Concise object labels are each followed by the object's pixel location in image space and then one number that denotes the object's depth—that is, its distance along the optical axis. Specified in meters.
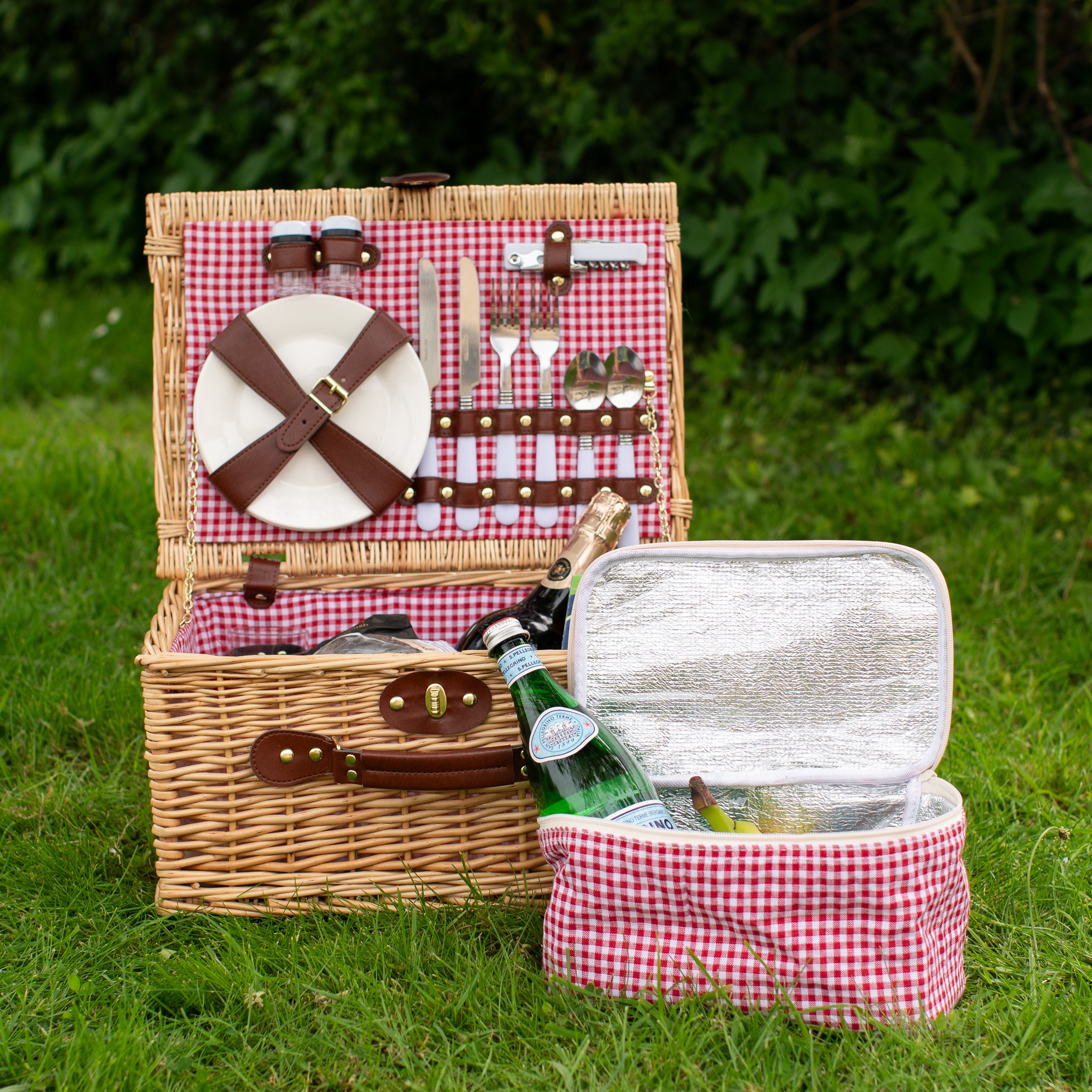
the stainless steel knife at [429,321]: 2.50
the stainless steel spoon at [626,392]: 2.51
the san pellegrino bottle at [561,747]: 2.30
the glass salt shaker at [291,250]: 2.48
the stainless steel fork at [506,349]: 2.51
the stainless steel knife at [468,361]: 2.50
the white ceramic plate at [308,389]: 2.49
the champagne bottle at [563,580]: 2.43
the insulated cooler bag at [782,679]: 2.33
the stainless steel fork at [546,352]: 2.51
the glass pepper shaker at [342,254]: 2.48
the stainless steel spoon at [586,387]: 2.51
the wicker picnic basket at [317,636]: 2.34
